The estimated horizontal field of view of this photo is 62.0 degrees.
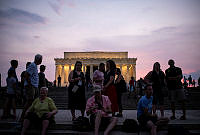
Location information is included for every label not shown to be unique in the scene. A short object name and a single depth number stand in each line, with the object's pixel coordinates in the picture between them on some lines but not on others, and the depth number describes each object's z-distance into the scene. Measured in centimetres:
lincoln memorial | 4938
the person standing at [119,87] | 628
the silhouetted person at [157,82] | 572
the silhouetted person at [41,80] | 616
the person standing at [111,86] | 539
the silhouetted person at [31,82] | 489
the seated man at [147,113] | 414
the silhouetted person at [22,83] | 666
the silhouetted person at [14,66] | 590
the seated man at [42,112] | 406
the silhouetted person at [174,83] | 585
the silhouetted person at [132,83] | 1518
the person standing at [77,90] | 528
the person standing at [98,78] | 471
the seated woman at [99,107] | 416
